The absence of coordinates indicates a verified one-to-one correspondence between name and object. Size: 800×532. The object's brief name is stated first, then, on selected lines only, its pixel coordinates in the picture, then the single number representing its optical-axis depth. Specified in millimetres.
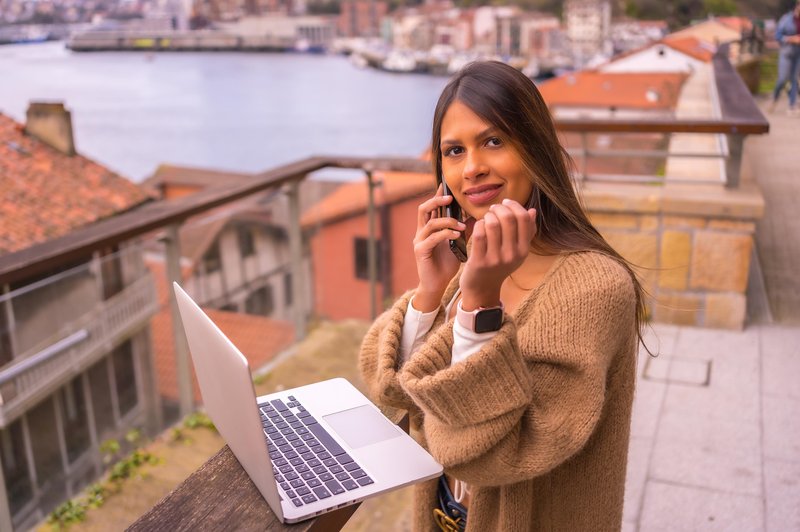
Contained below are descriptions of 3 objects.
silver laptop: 730
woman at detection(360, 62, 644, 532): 791
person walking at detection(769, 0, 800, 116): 5011
